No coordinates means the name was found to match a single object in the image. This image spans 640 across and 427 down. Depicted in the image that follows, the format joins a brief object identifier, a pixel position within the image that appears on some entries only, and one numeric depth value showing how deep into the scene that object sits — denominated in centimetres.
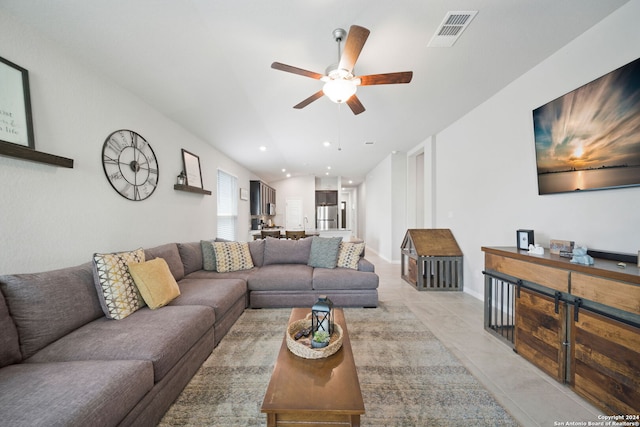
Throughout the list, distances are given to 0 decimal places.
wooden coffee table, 100
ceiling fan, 180
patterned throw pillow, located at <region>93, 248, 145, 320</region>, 175
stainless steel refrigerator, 936
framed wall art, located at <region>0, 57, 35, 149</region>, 153
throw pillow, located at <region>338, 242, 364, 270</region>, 337
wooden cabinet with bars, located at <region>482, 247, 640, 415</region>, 130
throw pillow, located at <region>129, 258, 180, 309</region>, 194
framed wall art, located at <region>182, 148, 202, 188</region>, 368
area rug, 140
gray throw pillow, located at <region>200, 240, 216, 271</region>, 334
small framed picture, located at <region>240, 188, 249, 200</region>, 630
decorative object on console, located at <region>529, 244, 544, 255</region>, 202
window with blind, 531
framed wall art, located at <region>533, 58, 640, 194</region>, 165
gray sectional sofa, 97
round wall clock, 237
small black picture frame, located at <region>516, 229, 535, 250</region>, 226
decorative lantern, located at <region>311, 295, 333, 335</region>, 151
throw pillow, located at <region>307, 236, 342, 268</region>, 343
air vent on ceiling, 176
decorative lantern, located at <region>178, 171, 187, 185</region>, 351
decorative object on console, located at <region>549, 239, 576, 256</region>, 195
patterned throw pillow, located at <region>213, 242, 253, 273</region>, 330
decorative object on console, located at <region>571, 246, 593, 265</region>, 158
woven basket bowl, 135
